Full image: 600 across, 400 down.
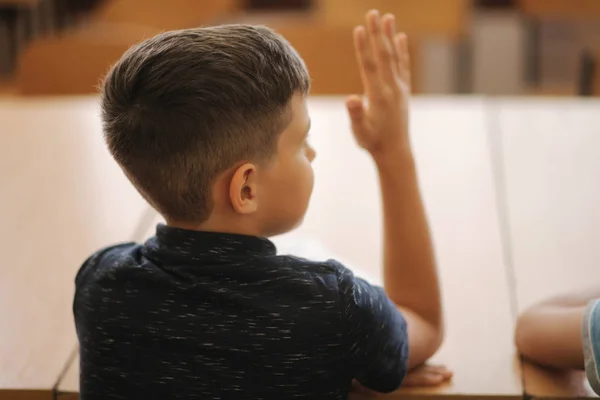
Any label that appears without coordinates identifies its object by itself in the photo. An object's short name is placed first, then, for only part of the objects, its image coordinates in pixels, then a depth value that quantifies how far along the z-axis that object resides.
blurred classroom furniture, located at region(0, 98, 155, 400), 2.07
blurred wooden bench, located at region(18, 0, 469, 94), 3.60
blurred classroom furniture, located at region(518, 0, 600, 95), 6.40
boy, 1.82
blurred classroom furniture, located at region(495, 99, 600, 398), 2.18
